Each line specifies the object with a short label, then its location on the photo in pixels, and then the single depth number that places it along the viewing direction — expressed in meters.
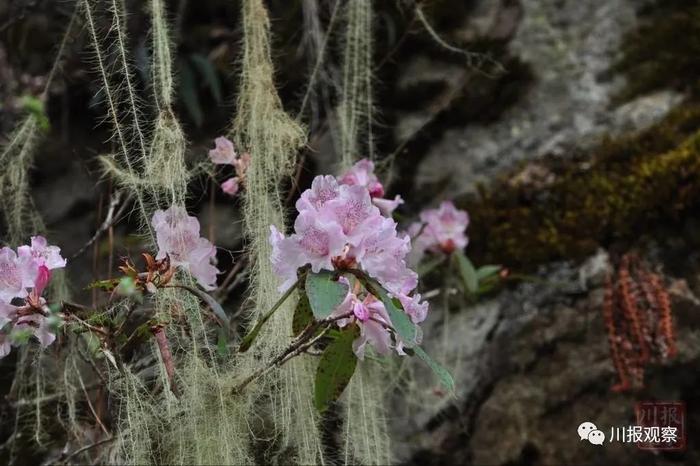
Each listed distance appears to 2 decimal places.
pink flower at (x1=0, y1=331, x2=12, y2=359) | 1.92
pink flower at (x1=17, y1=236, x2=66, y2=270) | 1.93
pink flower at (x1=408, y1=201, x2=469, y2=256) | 2.21
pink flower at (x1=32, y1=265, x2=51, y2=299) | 1.92
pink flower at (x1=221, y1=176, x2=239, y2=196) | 2.03
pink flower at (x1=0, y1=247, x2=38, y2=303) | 1.91
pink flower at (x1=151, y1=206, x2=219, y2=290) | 1.92
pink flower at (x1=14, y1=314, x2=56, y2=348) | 1.92
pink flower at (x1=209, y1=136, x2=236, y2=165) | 2.04
